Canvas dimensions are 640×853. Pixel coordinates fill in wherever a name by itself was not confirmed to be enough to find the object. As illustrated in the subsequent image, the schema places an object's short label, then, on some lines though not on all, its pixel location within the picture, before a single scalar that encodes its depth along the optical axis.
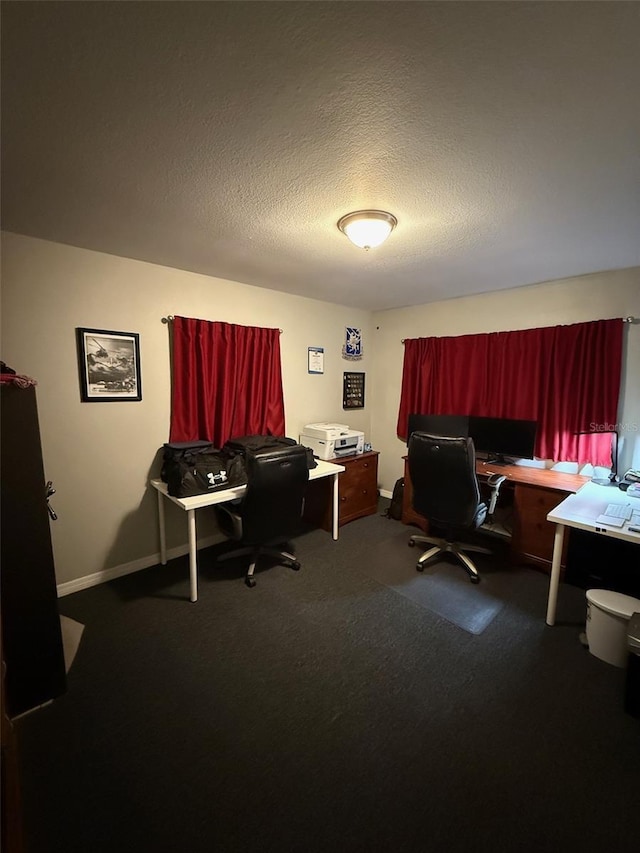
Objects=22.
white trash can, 1.73
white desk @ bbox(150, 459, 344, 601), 2.15
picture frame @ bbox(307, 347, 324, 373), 3.68
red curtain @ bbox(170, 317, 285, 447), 2.73
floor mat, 2.19
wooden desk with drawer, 2.58
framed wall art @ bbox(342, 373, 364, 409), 4.13
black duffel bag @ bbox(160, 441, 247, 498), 2.31
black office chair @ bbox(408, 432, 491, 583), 2.38
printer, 3.37
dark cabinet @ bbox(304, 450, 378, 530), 3.41
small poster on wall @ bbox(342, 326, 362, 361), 4.04
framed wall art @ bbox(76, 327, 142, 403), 2.31
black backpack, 3.63
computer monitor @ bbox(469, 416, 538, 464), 3.05
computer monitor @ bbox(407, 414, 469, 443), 3.43
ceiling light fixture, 1.74
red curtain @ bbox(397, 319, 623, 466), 2.70
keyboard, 1.90
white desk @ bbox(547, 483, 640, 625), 1.75
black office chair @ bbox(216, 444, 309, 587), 2.26
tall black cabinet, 1.42
